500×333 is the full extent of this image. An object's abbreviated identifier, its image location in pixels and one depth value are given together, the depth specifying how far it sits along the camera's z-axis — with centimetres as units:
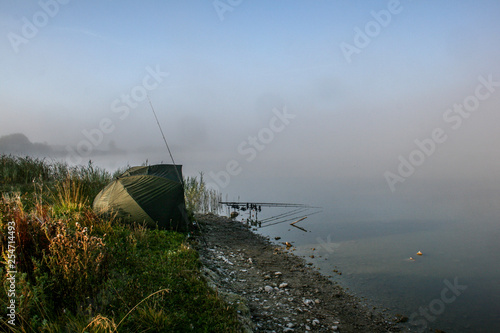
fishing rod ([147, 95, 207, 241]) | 1069
